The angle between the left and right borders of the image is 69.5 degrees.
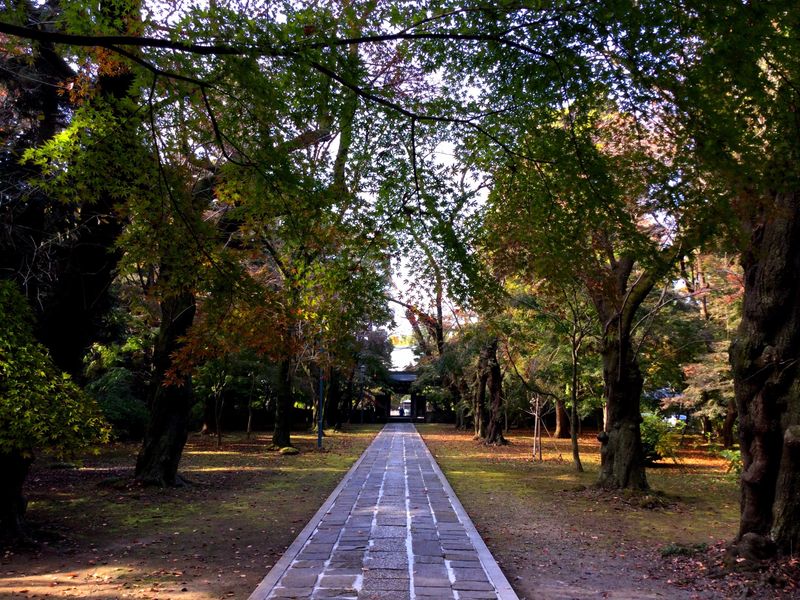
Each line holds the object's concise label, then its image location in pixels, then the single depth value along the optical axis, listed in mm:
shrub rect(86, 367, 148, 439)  16062
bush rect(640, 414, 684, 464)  15648
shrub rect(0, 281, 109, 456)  5113
